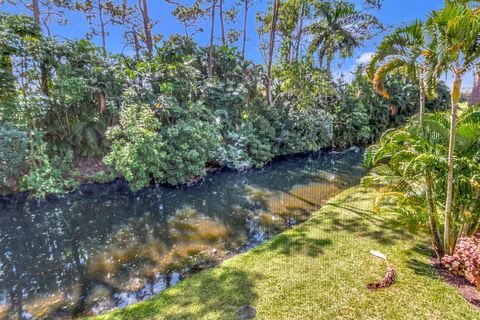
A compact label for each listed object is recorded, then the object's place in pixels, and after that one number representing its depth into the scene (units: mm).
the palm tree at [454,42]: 2400
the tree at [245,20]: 14742
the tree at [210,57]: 11836
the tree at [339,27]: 14164
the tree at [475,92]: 6660
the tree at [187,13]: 13320
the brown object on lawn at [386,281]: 2838
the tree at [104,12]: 12602
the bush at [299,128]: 12062
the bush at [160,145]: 7332
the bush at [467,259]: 2572
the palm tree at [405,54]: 2836
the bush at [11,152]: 6656
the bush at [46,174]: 6891
